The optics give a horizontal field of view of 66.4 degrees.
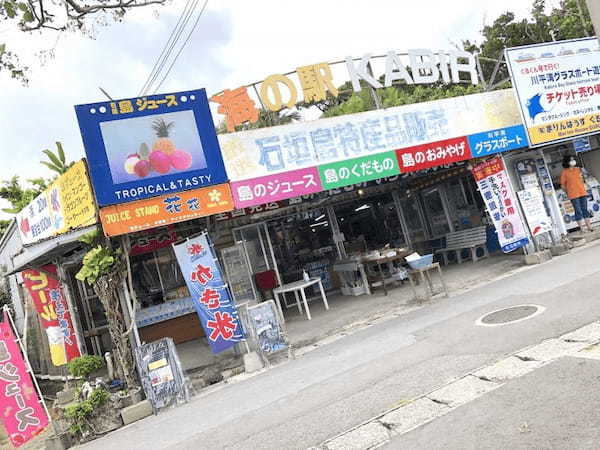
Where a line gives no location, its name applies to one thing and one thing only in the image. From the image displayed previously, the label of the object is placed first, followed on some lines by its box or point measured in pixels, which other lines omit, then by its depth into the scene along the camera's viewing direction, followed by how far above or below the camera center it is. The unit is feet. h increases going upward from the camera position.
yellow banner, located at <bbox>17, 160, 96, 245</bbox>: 27.32 +7.12
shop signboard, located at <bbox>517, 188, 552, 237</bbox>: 37.47 -2.19
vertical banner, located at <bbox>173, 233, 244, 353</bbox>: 28.35 -1.22
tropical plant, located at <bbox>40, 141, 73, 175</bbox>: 37.37 +12.41
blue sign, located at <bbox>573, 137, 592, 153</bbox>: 45.68 +2.59
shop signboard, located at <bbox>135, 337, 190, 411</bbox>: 25.17 -4.84
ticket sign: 39.42 +7.79
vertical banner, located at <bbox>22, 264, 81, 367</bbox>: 36.94 +0.32
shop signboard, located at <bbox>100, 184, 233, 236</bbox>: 26.78 +4.43
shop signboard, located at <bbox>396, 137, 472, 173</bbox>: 35.19 +4.34
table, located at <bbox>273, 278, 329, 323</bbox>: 37.87 -3.01
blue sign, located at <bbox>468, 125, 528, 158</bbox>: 37.81 +4.32
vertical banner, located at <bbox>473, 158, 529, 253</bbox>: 37.29 -0.84
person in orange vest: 42.73 -1.16
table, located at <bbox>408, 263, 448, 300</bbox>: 32.83 -4.82
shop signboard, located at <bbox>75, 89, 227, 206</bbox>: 26.73 +8.43
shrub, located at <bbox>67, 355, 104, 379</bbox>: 29.19 -3.61
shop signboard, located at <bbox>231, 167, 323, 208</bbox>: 30.27 +4.45
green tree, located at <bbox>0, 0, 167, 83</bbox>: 29.22 +19.34
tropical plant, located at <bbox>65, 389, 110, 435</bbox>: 23.98 -5.34
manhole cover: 22.57 -6.15
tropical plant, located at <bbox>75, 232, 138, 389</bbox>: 26.76 +0.99
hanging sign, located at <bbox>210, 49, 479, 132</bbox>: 32.42 +11.65
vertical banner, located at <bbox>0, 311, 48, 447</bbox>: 25.26 -3.97
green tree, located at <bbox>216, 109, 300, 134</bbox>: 69.36 +20.64
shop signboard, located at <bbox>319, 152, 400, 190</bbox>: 32.73 +4.40
